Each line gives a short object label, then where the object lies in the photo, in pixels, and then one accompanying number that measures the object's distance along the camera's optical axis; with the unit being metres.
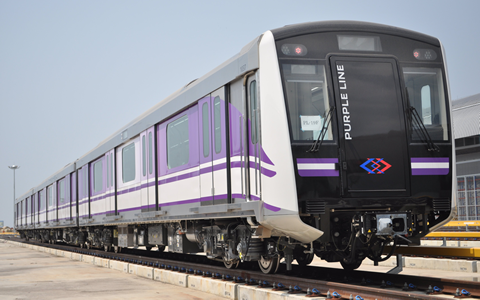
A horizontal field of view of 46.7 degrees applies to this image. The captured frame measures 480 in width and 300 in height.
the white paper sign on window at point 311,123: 7.48
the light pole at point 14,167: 72.56
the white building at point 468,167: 28.28
